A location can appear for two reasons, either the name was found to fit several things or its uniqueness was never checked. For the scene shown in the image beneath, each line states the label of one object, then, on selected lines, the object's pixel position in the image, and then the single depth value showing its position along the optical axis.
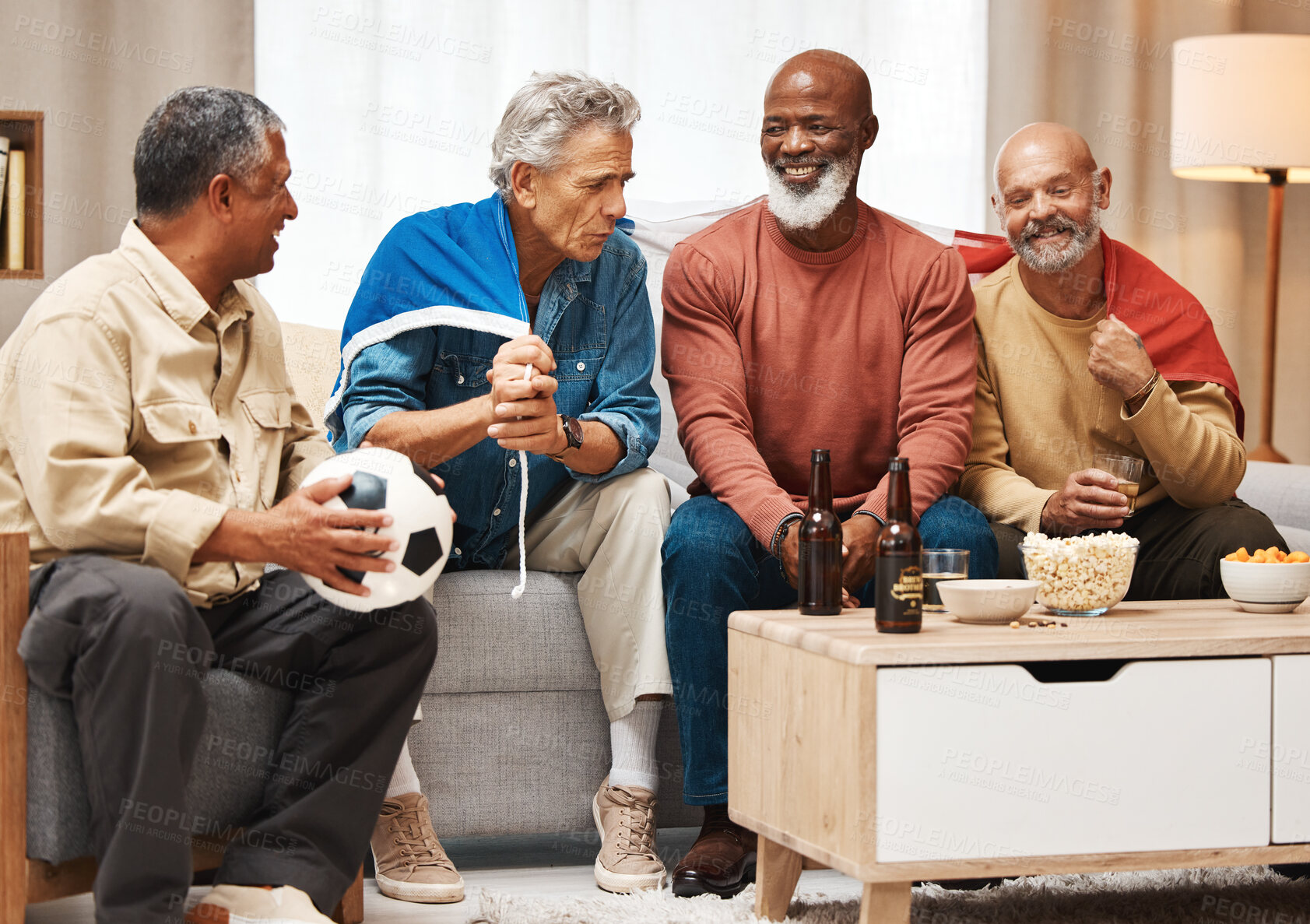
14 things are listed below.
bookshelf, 5.03
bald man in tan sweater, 4.76
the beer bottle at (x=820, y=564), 4.25
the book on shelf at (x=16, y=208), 5.05
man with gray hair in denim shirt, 4.49
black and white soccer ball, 4.01
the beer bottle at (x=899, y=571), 4.06
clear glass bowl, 4.29
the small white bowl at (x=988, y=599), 4.16
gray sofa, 4.60
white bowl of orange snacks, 4.27
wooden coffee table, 3.99
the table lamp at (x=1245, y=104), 6.29
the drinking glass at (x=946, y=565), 4.27
